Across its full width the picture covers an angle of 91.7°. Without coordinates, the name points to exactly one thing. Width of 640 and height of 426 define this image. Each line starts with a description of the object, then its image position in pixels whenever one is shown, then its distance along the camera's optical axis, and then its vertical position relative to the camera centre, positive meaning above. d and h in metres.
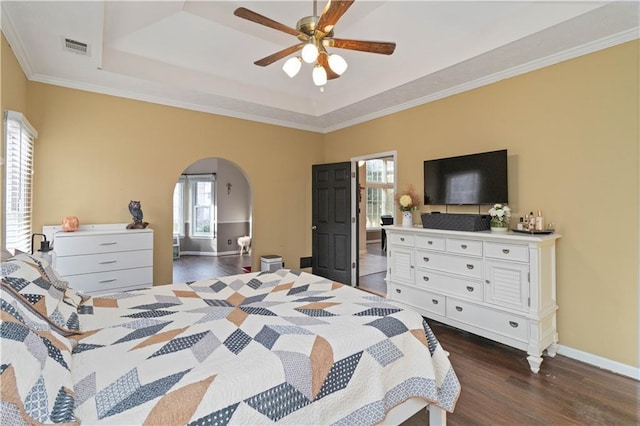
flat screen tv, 3.15 +0.39
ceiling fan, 2.00 +1.25
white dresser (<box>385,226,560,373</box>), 2.60 -0.65
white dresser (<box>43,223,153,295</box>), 3.11 -0.45
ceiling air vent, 2.70 +1.50
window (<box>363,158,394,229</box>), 9.32 +0.79
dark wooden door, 5.02 -0.11
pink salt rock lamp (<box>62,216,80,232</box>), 3.33 -0.10
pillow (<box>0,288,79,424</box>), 0.87 -0.50
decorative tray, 2.79 -0.16
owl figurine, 3.76 +0.00
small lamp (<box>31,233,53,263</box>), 2.75 -0.31
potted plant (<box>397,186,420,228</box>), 3.91 +0.12
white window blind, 2.56 +0.31
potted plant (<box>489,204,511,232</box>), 3.01 -0.03
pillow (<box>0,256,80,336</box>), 1.34 -0.37
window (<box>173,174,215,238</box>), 7.96 +0.25
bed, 1.00 -0.58
